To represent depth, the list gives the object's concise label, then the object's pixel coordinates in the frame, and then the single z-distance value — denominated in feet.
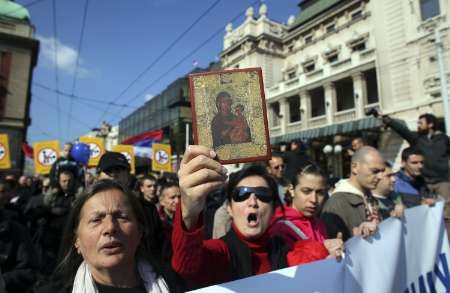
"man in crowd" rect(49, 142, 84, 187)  14.04
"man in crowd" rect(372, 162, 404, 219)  9.91
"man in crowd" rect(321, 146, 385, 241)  8.93
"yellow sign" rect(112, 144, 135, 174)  28.27
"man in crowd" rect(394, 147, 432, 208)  12.18
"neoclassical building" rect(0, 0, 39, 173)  80.74
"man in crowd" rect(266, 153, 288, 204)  15.24
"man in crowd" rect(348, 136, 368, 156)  16.99
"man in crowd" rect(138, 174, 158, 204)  14.69
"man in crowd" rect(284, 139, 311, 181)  9.09
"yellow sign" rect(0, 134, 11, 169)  22.70
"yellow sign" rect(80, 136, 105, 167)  27.96
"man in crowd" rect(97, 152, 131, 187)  10.79
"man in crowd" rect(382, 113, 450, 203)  13.62
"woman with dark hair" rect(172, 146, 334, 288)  3.97
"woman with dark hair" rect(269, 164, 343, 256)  7.23
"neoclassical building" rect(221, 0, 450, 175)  54.70
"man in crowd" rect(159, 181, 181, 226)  12.61
